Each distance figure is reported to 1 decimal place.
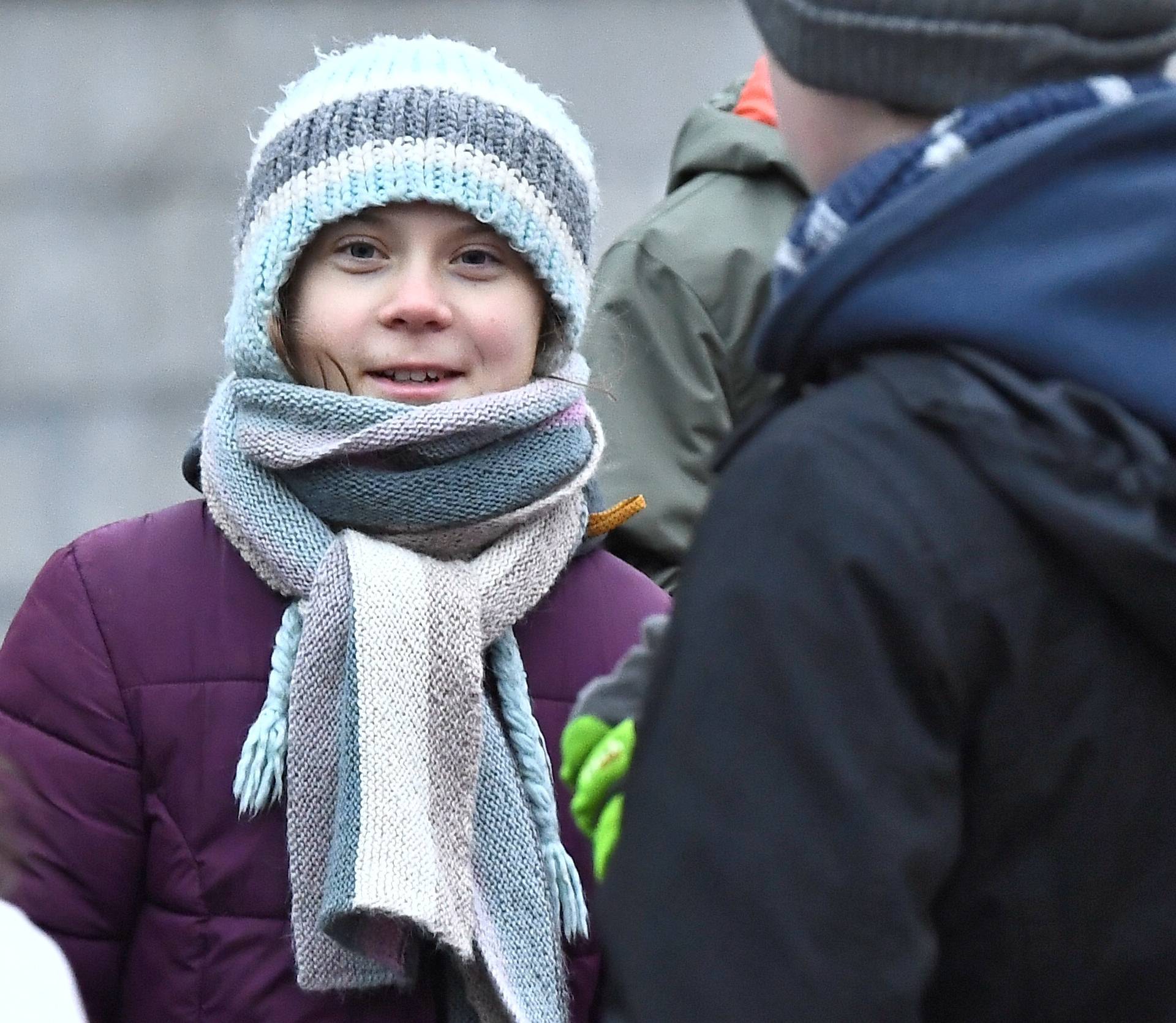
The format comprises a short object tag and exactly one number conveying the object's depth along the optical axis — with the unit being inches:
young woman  253.1
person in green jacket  269.8
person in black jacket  237.2
